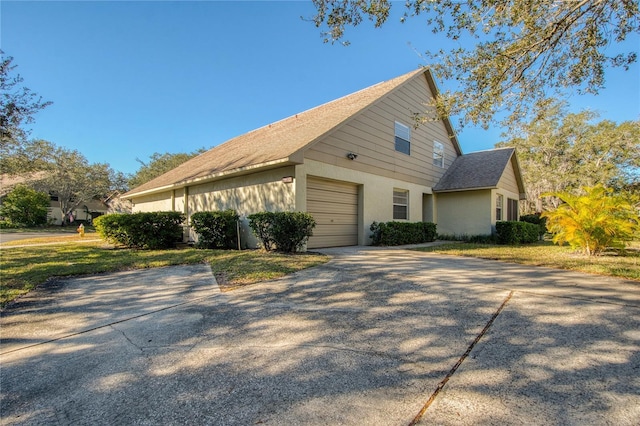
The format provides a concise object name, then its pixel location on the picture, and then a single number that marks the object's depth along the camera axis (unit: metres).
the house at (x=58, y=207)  29.56
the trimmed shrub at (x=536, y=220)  16.34
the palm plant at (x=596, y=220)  7.17
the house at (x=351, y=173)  9.22
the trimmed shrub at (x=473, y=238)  13.03
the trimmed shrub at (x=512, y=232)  12.72
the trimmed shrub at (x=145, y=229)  10.43
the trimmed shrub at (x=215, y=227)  9.80
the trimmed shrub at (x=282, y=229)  7.76
